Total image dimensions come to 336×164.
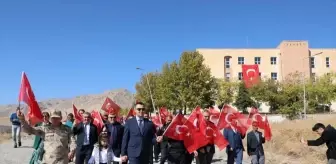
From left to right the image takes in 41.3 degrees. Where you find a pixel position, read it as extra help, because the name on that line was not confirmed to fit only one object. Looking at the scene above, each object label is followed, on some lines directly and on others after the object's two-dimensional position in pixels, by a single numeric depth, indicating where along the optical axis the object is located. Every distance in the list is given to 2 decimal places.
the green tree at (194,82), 54.84
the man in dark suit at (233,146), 12.60
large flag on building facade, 67.69
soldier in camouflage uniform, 6.74
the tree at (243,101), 64.50
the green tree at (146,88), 67.91
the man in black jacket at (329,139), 9.01
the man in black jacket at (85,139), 10.30
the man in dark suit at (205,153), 11.13
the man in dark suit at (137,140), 8.41
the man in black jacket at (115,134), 11.13
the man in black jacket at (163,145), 12.70
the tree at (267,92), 62.47
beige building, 75.56
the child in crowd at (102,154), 9.73
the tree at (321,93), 63.22
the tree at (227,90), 65.56
